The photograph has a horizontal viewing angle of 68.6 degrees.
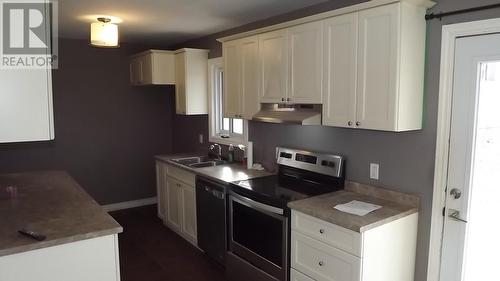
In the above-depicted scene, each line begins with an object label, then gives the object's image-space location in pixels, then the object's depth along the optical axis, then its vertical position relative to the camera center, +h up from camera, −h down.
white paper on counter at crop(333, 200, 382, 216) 2.38 -0.70
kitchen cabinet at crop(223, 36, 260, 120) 3.37 +0.23
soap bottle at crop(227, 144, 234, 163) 4.31 -0.63
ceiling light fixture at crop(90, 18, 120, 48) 3.25 +0.59
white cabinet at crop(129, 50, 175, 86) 4.67 +0.43
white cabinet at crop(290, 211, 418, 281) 2.23 -0.96
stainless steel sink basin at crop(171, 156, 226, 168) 4.28 -0.73
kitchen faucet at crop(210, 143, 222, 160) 4.57 -0.62
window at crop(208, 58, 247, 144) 4.45 -0.20
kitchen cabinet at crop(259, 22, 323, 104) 2.75 +0.30
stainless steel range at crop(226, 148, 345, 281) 2.75 -0.84
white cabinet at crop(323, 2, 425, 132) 2.26 +0.23
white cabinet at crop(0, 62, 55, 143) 1.68 -0.02
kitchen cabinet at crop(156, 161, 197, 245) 3.99 -1.15
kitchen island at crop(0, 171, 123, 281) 1.85 -0.74
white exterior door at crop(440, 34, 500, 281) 2.14 -0.37
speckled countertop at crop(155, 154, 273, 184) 3.44 -0.71
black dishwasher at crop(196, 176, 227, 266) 3.41 -1.13
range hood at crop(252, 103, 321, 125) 2.77 -0.10
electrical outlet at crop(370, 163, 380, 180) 2.74 -0.51
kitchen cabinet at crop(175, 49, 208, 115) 4.50 +0.26
